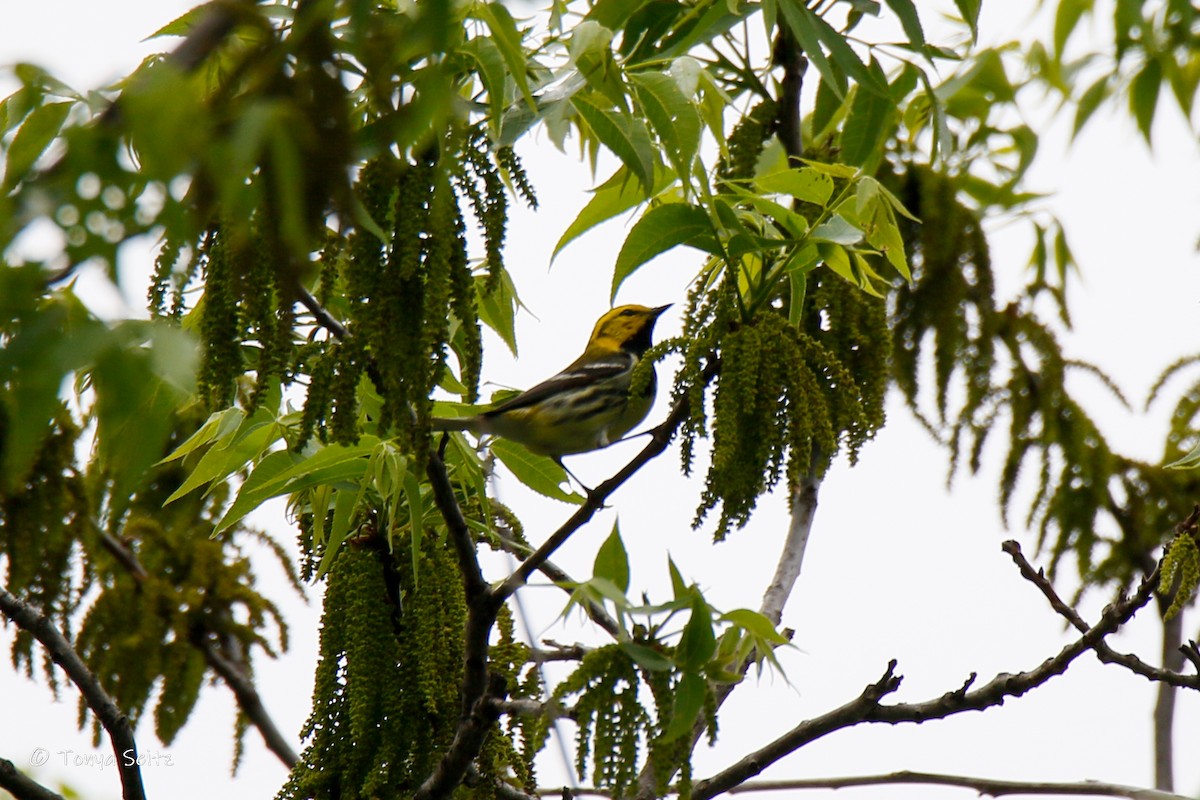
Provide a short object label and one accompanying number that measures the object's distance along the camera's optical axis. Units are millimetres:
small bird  9102
